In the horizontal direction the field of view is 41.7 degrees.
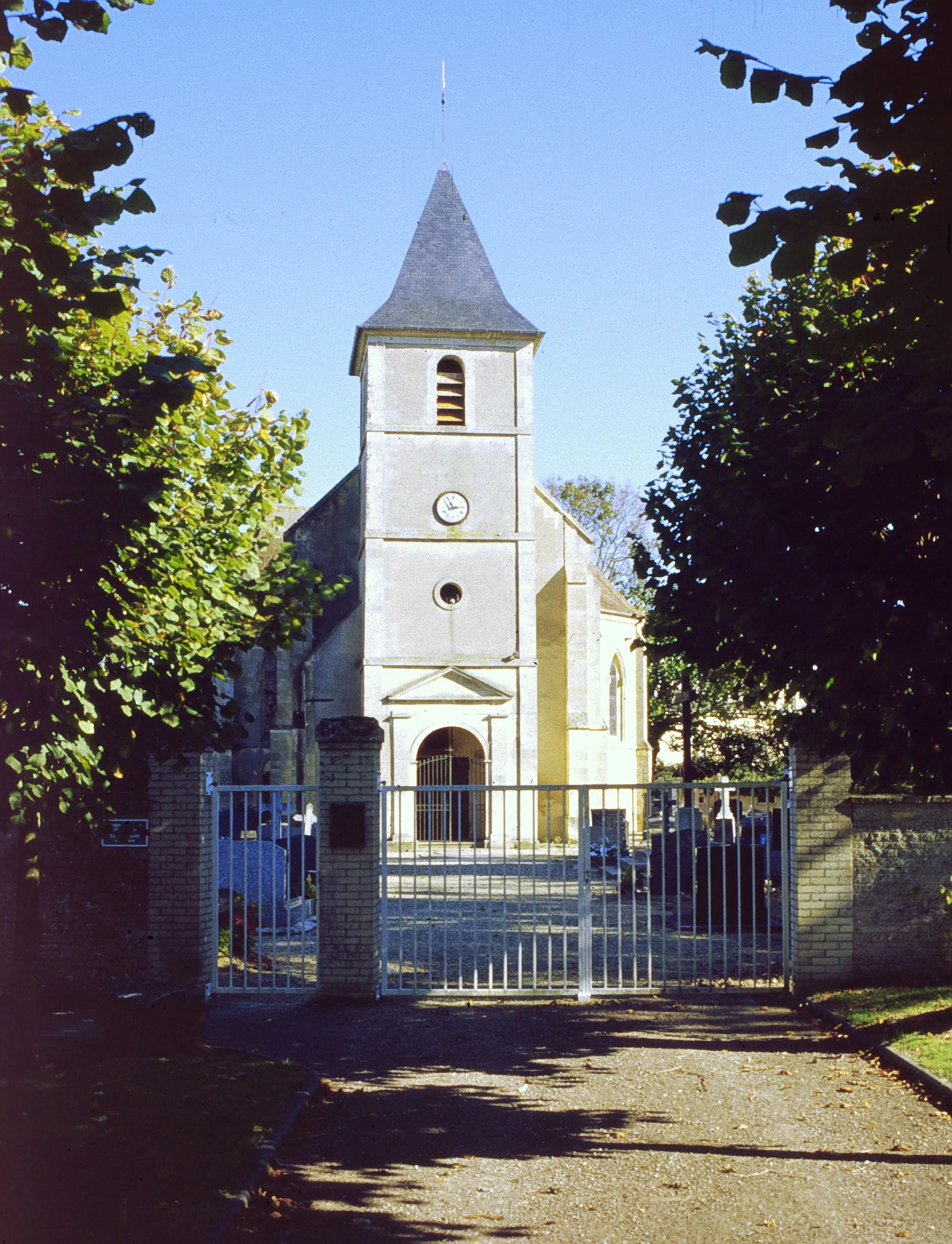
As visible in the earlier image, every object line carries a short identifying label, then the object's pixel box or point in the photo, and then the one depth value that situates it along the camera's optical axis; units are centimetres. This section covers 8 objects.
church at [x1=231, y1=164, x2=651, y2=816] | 3431
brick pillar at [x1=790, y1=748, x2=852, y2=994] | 1130
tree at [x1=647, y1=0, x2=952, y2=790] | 435
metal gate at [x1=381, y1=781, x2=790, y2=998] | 1174
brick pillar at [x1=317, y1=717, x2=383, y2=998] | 1157
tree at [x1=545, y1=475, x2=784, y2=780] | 4625
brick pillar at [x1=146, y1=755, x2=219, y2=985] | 1170
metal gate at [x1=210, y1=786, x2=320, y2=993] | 1246
